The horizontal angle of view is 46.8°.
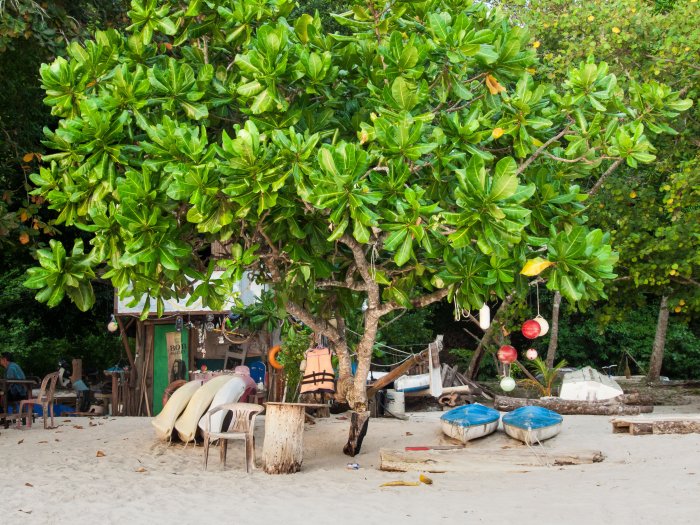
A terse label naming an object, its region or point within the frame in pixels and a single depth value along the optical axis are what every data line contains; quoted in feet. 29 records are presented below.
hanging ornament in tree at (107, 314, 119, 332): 50.46
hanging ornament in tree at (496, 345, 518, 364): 38.19
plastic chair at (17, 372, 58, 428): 39.60
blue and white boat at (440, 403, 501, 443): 34.94
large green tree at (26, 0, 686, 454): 21.48
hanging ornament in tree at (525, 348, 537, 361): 45.11
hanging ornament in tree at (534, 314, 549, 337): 32.91
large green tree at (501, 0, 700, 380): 39.50
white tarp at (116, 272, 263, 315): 47.84
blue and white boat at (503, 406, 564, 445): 34.19
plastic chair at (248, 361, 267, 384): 50.52
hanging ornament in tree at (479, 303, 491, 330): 31.37
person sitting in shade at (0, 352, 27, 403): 42.37
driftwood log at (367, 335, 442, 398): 35.24
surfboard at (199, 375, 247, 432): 33.09
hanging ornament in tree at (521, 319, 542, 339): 32.73
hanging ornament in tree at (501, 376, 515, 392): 40.14
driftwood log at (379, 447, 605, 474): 29.86
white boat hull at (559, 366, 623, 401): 48.03
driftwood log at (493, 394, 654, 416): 44.88
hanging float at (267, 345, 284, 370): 42.78
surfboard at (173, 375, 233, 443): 34.32
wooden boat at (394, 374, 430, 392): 53.83
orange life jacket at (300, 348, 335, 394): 33.40
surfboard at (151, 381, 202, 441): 35.01
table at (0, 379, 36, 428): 41.32
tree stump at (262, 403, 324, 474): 28.84
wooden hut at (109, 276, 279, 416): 49.42
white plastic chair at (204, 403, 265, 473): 29.01
